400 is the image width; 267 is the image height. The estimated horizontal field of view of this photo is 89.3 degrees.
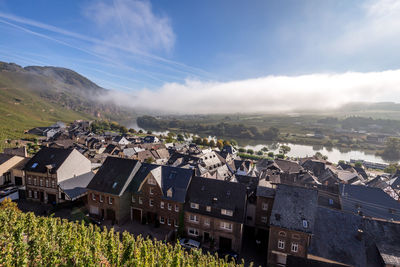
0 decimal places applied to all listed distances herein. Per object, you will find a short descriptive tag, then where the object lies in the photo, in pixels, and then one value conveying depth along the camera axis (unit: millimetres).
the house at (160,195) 31041
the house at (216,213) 27922
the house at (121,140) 111425
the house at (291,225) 24609
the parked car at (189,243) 27709
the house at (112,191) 32094
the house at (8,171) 43469
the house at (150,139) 125938
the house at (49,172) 36812
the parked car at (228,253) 26858
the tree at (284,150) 131250
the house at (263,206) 31192
